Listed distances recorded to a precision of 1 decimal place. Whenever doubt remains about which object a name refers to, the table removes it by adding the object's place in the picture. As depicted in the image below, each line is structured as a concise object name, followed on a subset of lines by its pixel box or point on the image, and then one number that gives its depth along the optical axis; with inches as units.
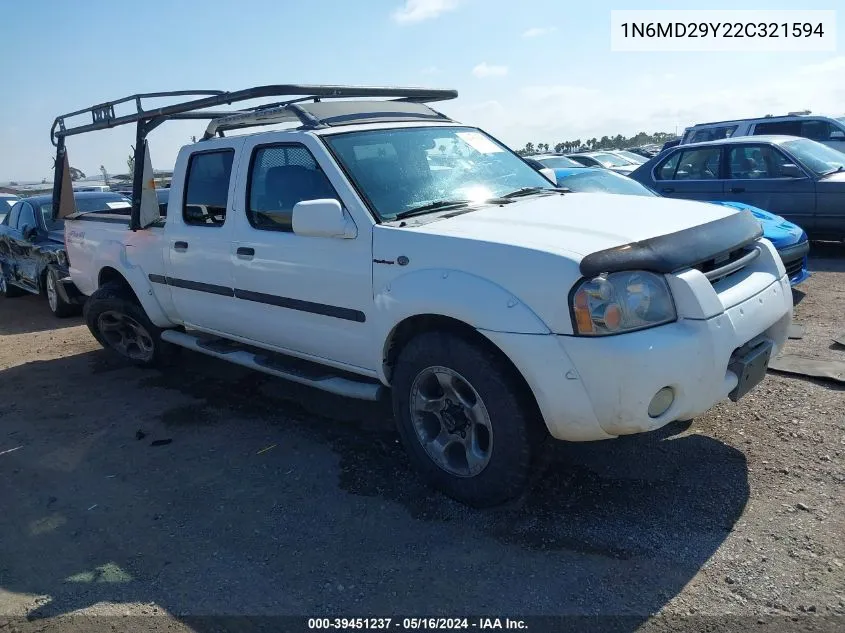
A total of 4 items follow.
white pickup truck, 112.4
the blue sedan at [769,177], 331.0
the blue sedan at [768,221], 240.2
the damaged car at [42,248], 334.6
